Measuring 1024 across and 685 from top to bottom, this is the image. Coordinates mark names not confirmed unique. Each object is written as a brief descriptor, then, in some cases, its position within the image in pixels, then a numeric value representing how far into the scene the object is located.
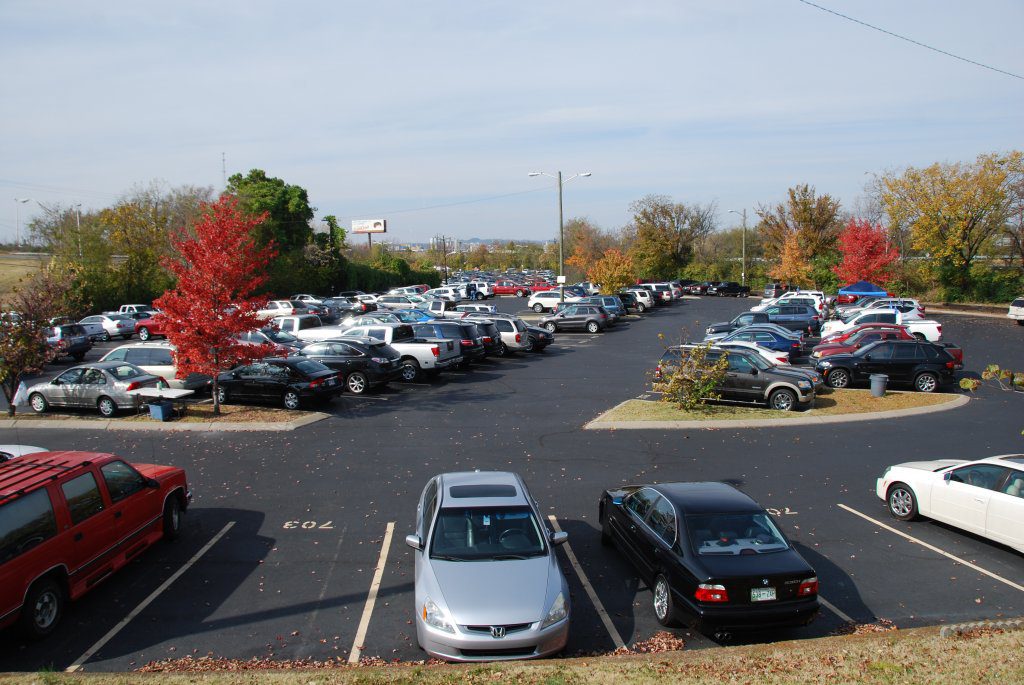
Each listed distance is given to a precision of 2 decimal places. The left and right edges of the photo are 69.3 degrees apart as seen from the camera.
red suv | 7.67
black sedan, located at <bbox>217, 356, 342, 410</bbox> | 20.11
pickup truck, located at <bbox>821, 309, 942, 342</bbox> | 30.17
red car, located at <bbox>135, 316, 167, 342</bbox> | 39.12
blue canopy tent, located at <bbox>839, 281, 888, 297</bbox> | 43.00
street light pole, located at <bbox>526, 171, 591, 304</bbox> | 45.98
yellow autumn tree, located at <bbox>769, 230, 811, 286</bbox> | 59.62
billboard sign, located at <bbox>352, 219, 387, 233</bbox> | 149.38
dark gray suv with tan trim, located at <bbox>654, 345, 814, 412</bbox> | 19.45
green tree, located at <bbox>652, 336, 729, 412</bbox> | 18.95
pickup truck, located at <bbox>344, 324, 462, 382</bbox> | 24.75
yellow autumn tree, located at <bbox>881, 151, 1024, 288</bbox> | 48.16
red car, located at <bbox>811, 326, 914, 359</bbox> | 24.47
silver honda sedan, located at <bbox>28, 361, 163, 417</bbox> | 19.28
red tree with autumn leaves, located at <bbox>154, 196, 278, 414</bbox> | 18.66
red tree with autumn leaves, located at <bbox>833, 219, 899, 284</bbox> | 49.03
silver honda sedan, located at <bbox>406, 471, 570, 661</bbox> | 6.91
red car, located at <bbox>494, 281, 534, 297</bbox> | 72.88
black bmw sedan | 7.42
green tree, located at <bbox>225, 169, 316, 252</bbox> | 59.28
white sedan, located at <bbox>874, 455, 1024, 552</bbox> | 9.92
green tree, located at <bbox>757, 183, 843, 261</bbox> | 64.88
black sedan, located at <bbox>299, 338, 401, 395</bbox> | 22.72
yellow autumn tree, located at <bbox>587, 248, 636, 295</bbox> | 51.09
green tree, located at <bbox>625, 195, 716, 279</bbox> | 77.06
